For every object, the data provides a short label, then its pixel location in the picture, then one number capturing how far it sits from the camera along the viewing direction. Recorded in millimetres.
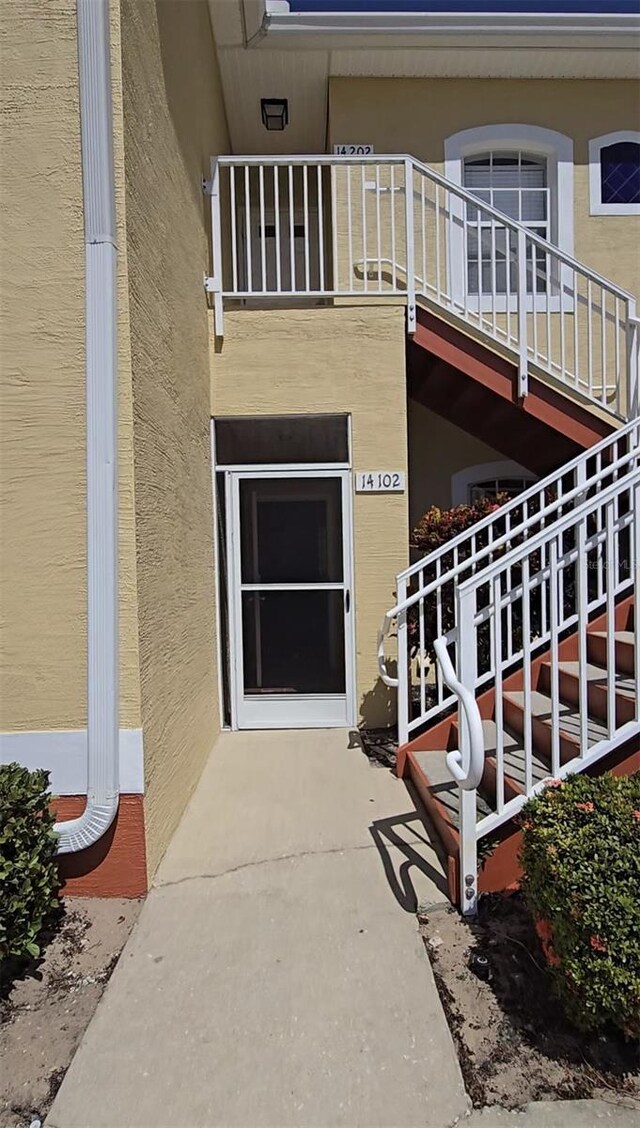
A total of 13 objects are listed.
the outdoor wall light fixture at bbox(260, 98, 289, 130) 6523
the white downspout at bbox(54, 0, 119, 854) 2908
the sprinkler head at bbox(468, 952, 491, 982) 2447
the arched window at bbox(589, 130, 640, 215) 6461
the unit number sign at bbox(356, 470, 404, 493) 5184
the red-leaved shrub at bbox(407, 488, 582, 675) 4688
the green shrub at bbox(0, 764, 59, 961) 2439
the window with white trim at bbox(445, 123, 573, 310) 6340
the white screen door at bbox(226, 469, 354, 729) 5348
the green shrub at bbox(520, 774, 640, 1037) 1919
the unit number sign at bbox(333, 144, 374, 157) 6320
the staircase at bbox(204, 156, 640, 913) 2889
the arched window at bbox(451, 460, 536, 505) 6555
